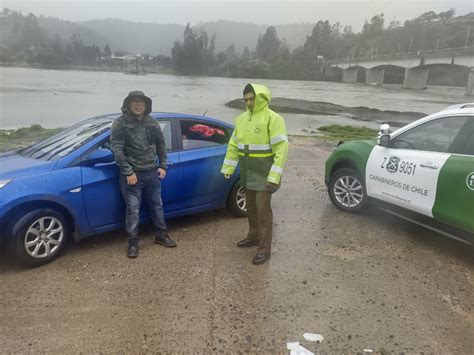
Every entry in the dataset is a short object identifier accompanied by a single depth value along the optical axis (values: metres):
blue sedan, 3.72
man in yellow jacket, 3.87
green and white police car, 4.11
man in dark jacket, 4.02
